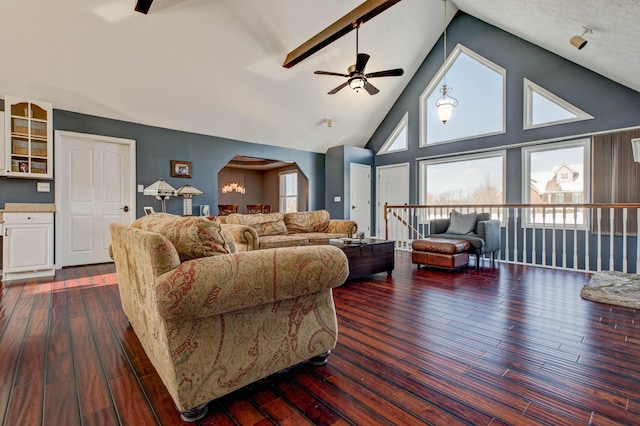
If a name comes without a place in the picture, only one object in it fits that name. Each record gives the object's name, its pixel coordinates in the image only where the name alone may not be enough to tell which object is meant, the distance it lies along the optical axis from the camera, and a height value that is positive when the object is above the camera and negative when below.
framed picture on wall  5.77 +0.84
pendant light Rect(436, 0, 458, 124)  5.33 +1.84
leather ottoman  4.34 -0.61
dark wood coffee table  3.77 -0.58
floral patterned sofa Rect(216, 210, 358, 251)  4.40 -0.25
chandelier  10.14 +0.80
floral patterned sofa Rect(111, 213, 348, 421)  1.28 -0.45
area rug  2.93 -0.83
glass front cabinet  4.06 +1.02
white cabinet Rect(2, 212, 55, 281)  3.90 -0.45
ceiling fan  4.24 +1.98
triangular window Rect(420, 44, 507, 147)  6.02 +2.41
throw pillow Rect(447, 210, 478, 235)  5.06 -0.19
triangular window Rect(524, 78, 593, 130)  5.11 +1.81
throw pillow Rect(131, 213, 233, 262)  1.46 -0.12
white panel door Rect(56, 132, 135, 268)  4.77 +0.31
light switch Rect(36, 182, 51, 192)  4.46 +0.37
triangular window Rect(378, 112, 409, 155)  7.55 +1.86
